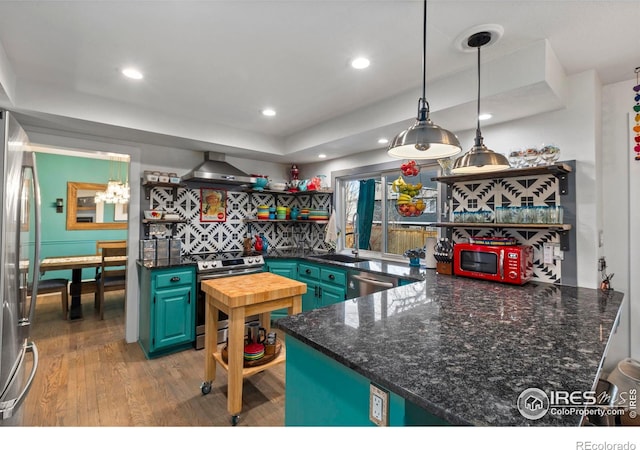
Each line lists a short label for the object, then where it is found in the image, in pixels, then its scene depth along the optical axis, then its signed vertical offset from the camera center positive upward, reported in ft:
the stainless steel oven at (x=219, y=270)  10.51 -1.57
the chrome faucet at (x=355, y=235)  12.98 -0.27
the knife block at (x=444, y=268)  8.43 -1.07
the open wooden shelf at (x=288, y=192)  13.35 +1.64
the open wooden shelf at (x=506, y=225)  6.75 +0.14
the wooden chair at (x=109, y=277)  13.30 -2.42
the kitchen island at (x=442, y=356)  2.75 -1.43
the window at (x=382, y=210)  10.55 +0.71
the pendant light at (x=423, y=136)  4.28 +1.36
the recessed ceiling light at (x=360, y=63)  6.56 +3.68
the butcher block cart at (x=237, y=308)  6.56 -1.87
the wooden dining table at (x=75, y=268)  12.85 -1.81
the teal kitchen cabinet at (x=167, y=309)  9.71 -2.75
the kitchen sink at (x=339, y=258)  12.08 -1.21
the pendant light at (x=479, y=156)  5.48 +1.38
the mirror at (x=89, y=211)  18.25 +0.91
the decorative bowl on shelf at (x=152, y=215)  10.80 +0.41
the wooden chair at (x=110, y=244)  17.41 -1.07
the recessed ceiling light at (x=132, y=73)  7.07 +3.65
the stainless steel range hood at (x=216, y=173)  10.84 +2.03
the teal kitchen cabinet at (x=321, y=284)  10.46 -2.04
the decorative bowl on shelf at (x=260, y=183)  12.84 +1.89
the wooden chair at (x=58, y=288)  12.85 -2.71
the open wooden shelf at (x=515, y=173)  6.66 +1.43
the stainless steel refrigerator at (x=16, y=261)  4.14 -0.58
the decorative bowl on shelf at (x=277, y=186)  13.56 +1.88
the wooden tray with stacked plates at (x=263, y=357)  7.26 -3.22
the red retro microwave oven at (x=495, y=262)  6.97 -0.77
